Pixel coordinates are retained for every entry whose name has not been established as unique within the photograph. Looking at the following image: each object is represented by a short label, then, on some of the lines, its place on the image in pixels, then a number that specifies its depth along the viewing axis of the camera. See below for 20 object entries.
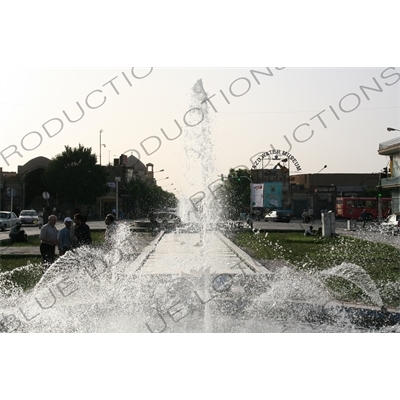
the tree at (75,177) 51.44
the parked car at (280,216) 56.94
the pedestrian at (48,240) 12.23
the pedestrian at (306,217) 46.16
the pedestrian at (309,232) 28.92
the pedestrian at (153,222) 34.66
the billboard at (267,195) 70.12
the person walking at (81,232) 11.77
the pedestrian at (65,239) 11.92
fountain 8.31
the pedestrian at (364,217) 42.42
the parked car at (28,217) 42.84
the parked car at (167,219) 39.72
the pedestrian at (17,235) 22.36
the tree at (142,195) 82.19
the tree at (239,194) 81.62
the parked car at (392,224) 33.76
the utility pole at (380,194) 44.93
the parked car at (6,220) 36.16
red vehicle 61.28
